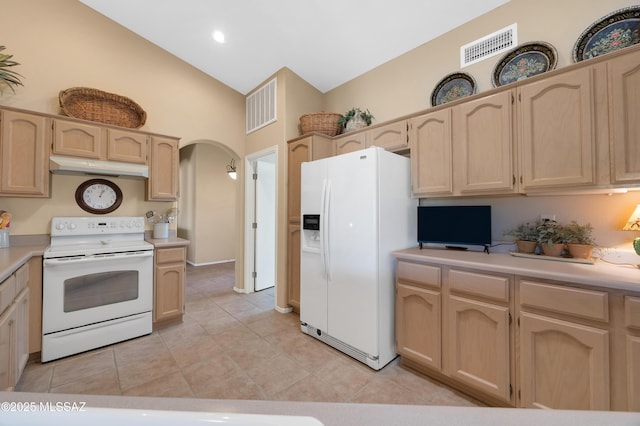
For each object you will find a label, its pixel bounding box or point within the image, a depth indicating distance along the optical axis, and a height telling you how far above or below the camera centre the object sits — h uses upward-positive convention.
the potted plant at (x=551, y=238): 1.79 -0.15
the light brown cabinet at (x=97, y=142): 2.42 +0.74
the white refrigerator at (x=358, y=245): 2.07 -0.25
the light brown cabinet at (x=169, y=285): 2.70 -0.73
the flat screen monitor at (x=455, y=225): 2.08 -0.07
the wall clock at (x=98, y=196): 2.76 +0.23
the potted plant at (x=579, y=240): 1.69 -0.16
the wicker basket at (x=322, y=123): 3.00 +1.09
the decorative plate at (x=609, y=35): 1.64 +1.20
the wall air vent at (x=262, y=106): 3.40 +1.53
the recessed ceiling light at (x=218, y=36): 2.92 +2.06
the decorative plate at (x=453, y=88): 2.31 +1.18
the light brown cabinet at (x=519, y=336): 1.31 -0.73
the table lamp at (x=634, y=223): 1.52 -0.04
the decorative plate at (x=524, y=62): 1.93 +1.20
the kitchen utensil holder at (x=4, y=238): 2.29 -0.18
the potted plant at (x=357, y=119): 2.88 +1.09
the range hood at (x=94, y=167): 2.36 +0.48
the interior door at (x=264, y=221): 3.88 -0.06
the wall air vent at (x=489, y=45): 2.12 +1.47
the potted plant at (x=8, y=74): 2.25 +1.30
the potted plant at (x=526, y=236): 1.90 -0.15
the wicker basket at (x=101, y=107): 2.57 +1.16
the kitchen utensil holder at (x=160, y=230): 3.10 -0.16
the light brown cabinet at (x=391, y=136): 2.41 +0.78
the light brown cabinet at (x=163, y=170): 2.93 +0.54
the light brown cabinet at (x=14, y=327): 1.50 -0.72
